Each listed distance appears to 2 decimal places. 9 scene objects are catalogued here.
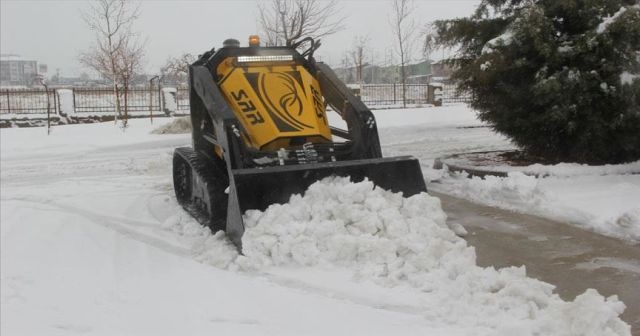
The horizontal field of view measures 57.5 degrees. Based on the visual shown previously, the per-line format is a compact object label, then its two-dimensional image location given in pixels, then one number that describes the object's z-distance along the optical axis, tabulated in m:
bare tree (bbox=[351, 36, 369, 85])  33.42
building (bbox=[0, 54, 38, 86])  110.40
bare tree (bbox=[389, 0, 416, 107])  27.00
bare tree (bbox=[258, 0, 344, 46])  19.70
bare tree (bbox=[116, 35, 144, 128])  19.97
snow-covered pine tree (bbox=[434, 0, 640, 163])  6.82
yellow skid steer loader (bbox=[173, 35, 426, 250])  4.57
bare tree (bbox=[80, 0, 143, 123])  20.23
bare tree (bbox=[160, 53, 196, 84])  23.14
